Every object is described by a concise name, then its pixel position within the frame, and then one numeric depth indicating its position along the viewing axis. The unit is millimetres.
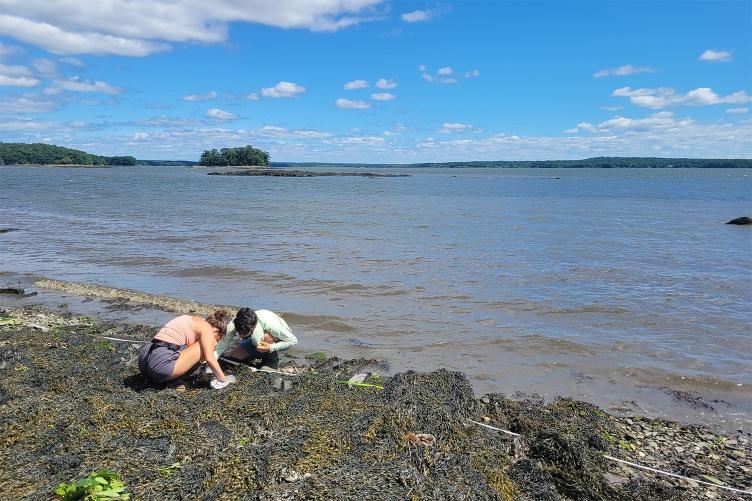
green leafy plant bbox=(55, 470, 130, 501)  3947
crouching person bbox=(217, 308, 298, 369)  7410
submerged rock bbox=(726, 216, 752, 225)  28523
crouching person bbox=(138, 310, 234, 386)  6582
